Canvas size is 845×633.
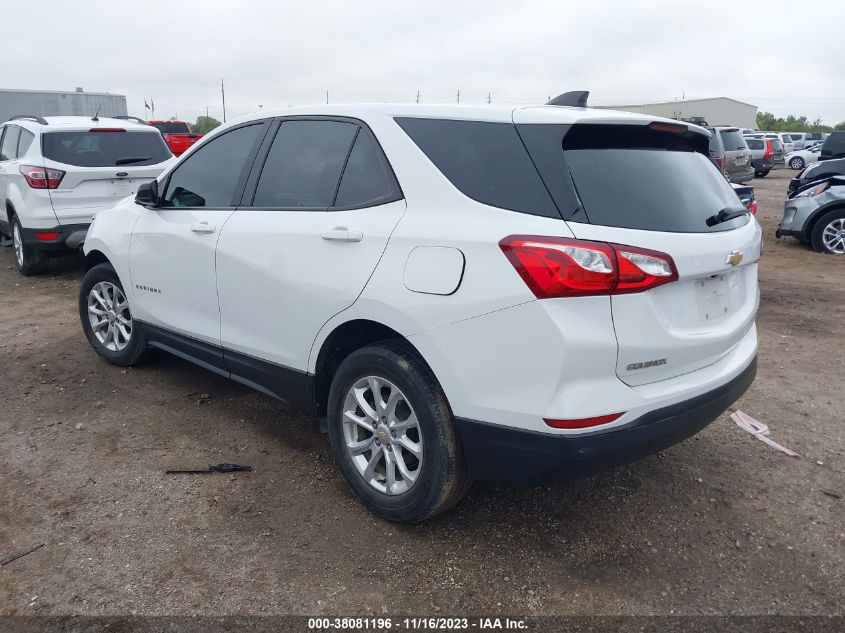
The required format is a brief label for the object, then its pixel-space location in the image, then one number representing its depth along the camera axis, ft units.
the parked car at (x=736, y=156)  47.66
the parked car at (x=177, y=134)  70.74
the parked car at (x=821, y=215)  33.06
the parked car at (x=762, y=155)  88.63
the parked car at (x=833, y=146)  47.91
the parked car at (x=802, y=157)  102.47
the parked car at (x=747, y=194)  20.53
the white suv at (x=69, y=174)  24.77
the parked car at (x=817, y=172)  34.65
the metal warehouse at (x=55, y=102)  94.79
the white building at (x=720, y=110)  187.77
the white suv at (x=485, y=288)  7.79
